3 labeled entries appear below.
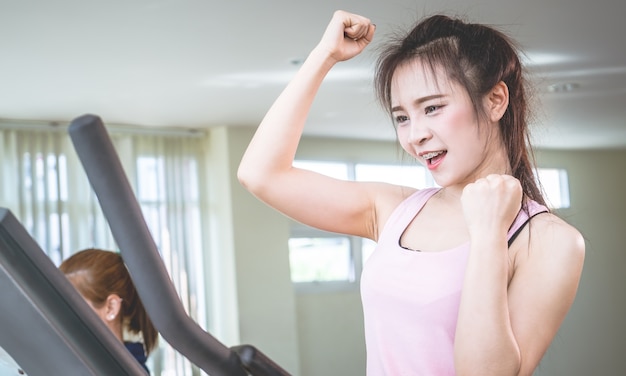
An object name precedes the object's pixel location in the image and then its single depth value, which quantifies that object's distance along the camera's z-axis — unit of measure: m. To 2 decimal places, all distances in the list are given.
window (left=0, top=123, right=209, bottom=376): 6.98
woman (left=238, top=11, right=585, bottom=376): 0.87
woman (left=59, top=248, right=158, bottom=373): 2.35
